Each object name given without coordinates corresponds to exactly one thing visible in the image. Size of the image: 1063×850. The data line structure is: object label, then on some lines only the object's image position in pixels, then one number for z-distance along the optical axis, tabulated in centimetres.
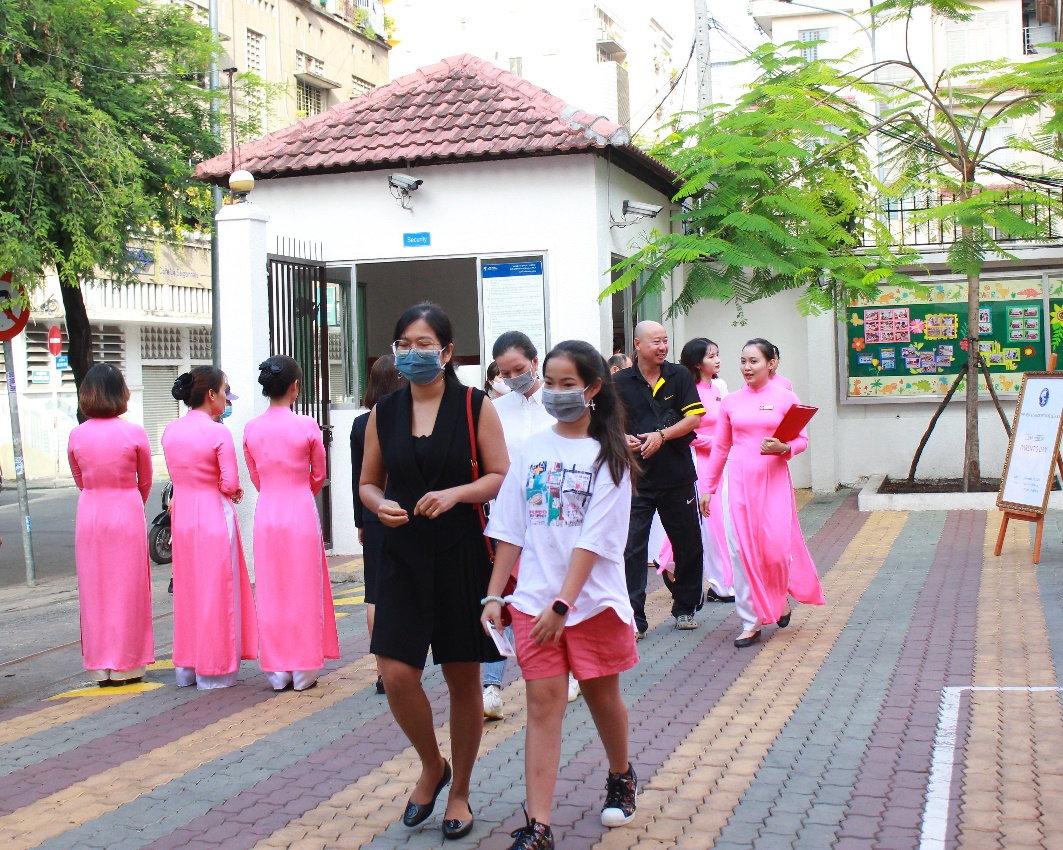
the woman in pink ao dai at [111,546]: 750
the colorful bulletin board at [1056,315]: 1617
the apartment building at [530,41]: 4966
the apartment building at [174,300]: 2633
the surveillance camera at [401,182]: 1301
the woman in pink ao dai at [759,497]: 791
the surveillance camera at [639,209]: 1412
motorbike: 1310
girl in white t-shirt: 431
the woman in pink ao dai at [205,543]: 730
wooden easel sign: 1104
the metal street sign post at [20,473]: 1173
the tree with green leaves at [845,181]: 1348
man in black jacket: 798
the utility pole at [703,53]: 1888
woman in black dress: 449
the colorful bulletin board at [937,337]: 1628
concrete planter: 1461
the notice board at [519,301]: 1320
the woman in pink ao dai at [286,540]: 717
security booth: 1299
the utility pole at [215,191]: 1584
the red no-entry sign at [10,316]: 1133
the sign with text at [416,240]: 1332
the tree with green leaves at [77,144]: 1166
